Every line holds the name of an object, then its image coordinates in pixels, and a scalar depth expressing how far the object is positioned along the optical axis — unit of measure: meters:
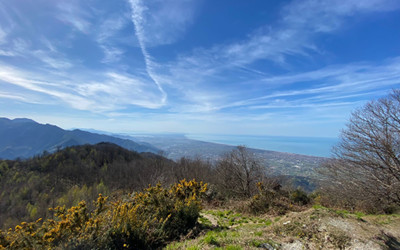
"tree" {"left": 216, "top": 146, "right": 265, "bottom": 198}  14.23
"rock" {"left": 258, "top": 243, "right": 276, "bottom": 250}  3.90
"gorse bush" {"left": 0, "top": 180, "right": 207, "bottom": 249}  3.77
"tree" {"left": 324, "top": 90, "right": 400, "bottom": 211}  10.25
